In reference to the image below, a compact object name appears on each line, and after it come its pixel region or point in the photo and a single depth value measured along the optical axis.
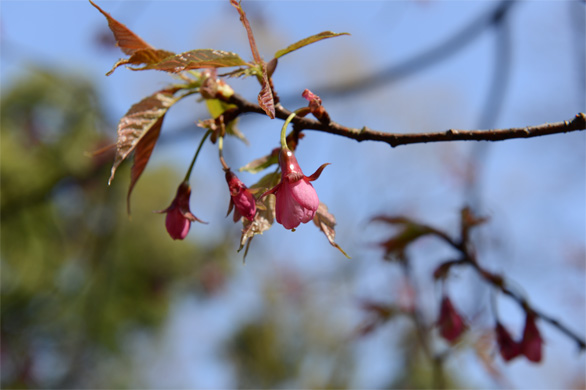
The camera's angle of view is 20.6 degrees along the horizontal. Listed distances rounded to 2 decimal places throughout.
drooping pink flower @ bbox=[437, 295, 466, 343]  0.53
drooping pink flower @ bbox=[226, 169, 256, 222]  0.44
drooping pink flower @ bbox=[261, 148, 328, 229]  0.43
